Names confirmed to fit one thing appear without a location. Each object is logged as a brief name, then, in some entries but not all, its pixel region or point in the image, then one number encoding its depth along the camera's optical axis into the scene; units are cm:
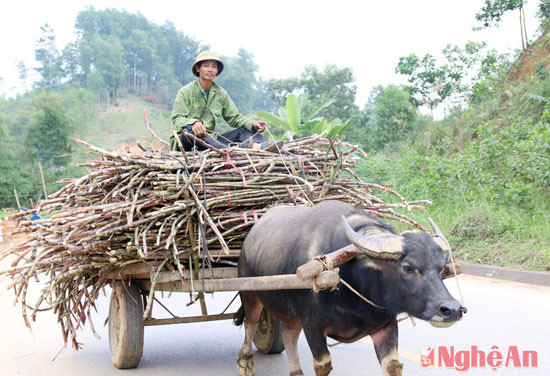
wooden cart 430
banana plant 1602
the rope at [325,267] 321
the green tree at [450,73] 2006
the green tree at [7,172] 3925
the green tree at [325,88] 3828
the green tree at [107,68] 9312
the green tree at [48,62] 9950
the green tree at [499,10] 1892
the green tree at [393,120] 2591
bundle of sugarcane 442
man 586
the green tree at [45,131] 4766
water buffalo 313
